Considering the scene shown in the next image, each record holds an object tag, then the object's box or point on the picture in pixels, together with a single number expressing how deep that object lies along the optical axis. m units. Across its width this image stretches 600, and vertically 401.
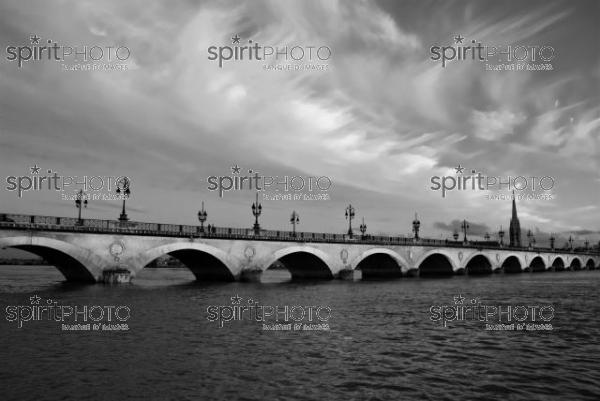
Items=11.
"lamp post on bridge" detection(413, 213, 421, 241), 72.47
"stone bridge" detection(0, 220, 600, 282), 33.75
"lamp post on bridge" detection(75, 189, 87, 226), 39.19
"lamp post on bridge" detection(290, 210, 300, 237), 55.48
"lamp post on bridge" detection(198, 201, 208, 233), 44.44
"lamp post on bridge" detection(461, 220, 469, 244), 86.76
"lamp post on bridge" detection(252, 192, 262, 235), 48.09
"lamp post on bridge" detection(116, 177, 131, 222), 38.00
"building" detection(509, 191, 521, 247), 185.62
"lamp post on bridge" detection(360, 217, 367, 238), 69.38
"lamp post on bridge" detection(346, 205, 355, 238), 61.61
